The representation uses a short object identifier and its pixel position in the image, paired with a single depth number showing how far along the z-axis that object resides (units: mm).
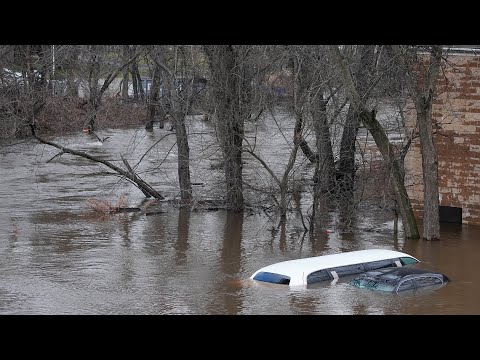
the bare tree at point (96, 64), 29656
